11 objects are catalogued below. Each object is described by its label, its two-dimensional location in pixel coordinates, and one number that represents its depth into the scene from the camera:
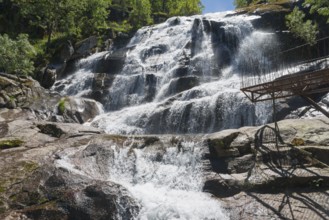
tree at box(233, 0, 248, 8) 76.12
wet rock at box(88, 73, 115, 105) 30.58
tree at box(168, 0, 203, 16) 68.69
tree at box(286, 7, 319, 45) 28.12
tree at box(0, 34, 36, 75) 28.28
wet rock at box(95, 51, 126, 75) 34.06
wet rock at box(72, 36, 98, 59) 39.47
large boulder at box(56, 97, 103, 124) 25.44
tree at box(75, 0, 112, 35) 45.06
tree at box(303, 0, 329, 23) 17.57
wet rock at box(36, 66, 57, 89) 34.12
